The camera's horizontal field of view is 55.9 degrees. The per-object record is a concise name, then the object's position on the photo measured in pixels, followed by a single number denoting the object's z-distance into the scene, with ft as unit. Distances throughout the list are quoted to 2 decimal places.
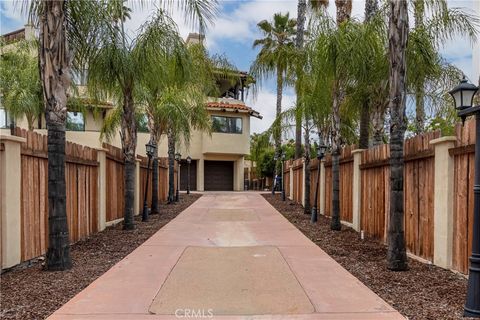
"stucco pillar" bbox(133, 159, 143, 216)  50.26
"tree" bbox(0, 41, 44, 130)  59.36
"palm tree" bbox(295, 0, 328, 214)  44.68
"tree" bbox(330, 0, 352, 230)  38.34
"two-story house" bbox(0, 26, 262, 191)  102.94
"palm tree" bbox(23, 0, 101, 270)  22.90
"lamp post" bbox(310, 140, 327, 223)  45.01
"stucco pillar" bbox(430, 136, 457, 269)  21.70
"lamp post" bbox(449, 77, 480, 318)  15.92
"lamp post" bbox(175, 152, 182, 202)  76.69
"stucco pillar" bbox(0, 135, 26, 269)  21.18
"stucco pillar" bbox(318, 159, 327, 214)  50.31
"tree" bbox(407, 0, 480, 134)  31.24
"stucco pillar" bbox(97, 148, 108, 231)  36.83
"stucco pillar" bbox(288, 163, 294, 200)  78.59
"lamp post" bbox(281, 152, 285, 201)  77.30
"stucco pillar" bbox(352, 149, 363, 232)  36.42
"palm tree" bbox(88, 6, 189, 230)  32.55
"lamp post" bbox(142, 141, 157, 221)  45.96
